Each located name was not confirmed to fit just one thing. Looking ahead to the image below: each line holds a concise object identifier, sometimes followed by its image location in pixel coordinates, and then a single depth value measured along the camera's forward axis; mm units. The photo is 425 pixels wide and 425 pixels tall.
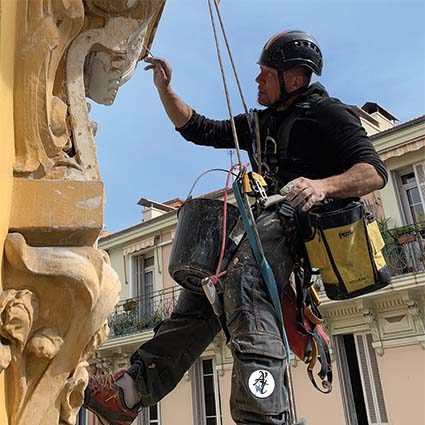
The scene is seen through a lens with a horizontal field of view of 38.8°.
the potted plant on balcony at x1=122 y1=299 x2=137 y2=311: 16906
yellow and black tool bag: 2176
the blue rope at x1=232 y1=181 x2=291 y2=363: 1997
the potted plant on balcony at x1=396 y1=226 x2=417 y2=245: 12211
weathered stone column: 1355
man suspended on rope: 1871
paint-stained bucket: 2223
